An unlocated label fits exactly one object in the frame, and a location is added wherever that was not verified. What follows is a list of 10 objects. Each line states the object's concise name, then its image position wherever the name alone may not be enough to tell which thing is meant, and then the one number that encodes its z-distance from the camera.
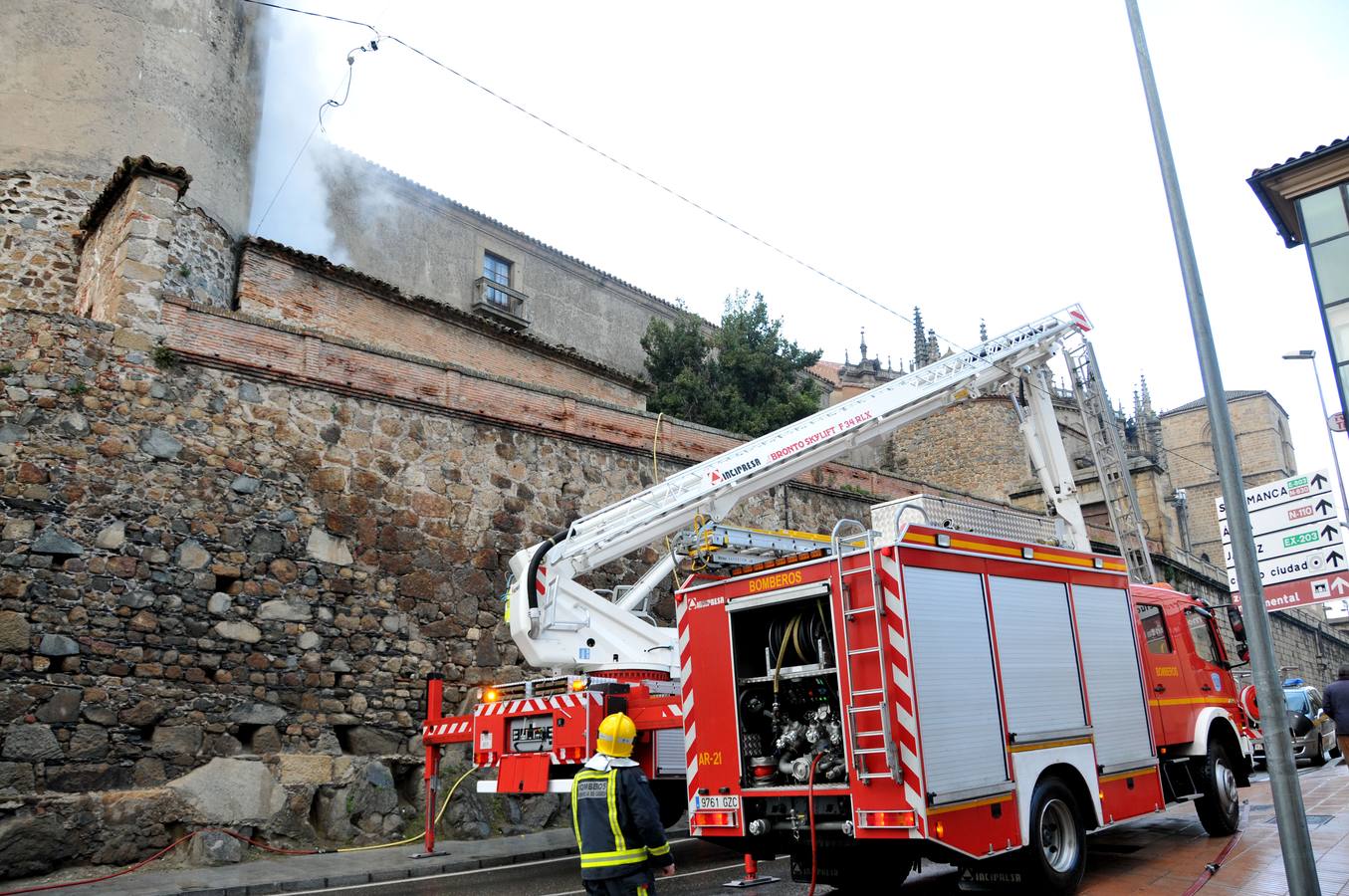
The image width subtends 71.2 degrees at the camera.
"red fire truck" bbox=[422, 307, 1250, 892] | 6.50
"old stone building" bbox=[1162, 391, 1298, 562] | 65.00
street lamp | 17.00
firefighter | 4.93
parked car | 17.45
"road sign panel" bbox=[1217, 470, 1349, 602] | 10.98
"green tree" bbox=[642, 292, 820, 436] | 27.28
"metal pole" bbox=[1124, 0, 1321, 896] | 5.29
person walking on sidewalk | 10.23
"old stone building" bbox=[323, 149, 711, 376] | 22.53
